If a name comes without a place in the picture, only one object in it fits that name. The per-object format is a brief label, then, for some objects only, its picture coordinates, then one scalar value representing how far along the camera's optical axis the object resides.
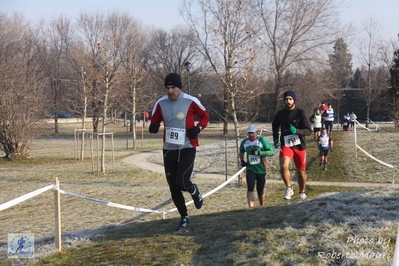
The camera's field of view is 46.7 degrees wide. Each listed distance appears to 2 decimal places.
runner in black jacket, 8.30
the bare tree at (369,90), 45.88
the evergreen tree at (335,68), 40.97
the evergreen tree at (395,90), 31.50
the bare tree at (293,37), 39.34
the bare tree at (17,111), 24.77
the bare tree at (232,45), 16.65
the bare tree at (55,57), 61.12
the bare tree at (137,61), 39.72
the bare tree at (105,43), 21.02
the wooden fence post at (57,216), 6.16
